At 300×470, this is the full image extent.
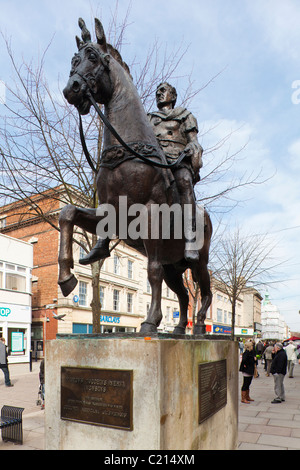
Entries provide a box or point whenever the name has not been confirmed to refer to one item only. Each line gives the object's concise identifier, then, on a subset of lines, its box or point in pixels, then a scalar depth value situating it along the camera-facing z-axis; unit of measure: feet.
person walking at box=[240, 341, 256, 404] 34.47
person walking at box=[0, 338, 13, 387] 43.78
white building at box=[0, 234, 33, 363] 79.46
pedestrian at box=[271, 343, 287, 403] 34.86
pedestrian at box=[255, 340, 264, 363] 81.10
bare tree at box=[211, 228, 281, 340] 80.84
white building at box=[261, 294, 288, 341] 212.02
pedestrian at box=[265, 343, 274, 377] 54.10
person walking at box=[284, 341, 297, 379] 55.52
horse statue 11.21
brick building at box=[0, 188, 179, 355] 92.07
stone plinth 9.49
